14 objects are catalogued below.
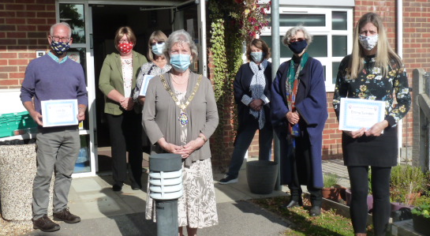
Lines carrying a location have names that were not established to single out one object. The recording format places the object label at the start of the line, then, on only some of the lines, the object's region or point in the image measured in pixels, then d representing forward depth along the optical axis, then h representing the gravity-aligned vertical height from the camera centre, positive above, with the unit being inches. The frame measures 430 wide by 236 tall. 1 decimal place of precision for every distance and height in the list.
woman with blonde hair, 176.2 -9.7
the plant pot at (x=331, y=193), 252.2 -52.1
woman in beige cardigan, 178.2 -13.3
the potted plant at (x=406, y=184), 240.1 -48.4
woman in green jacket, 273.4 -10.0
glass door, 305.0 +17.5
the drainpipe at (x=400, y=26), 386.0 +40.2
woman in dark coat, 231.6 -11.2
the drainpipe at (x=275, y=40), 262.8 +21.6
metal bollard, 151.1 -29.0
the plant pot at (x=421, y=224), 182.9 -49.7
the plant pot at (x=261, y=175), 267.0 -46.0
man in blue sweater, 213.8 -9.2
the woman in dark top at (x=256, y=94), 279.6 -5.2
